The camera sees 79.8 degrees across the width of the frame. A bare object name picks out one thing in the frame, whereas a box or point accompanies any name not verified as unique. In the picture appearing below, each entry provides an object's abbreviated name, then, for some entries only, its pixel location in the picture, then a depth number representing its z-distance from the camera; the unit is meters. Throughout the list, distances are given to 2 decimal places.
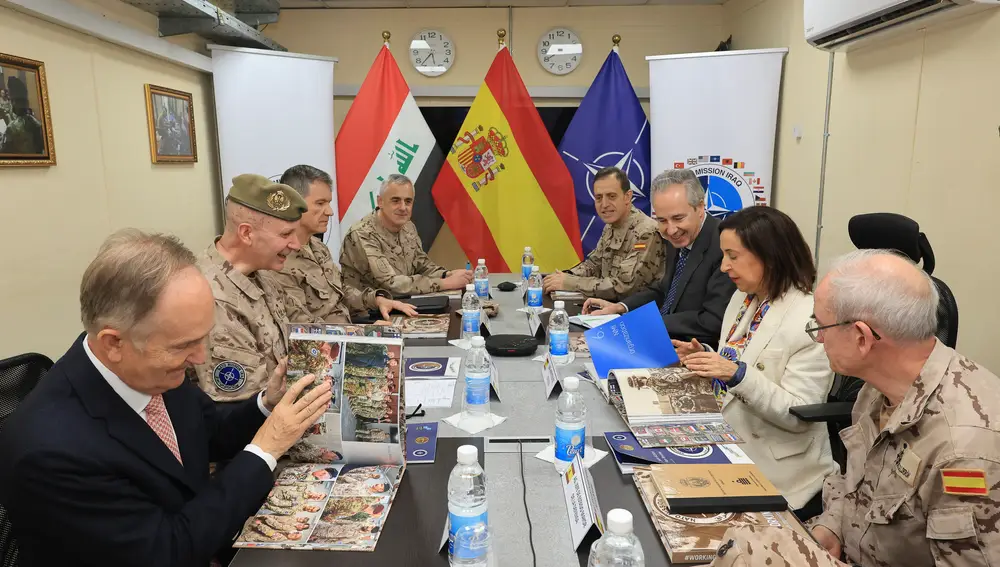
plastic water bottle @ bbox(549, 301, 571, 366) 2.25
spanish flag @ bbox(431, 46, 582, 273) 4.91
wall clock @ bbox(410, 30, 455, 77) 5.22
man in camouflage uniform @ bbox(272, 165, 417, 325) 2.71
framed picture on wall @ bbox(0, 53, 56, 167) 2.45
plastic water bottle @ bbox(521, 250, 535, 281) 3.78
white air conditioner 2.44
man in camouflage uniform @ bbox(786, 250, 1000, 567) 1.12
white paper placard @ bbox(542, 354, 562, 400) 1.93
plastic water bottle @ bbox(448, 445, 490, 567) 1.06
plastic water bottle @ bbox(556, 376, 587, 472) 1.45
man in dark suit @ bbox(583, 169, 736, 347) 2.58
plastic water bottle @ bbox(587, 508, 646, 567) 0.98
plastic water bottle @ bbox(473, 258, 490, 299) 3.25
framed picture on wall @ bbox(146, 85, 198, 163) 3.59
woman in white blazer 1.77
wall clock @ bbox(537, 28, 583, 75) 5.24
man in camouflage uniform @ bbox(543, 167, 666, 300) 3.47
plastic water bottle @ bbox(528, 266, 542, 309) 2.97
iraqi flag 4.86
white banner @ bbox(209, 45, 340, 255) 4.27
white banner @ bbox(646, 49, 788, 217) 4.24
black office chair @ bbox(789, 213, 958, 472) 1.76
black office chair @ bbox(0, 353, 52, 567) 1.39
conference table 1.12
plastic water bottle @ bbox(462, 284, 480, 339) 2.53
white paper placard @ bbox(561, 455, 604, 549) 1.13
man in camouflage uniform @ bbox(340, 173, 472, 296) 3.56
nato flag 4.89
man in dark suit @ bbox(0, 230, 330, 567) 1.01
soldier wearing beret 1.70
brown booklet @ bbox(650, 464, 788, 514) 1.22
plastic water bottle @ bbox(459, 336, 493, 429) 1.73
